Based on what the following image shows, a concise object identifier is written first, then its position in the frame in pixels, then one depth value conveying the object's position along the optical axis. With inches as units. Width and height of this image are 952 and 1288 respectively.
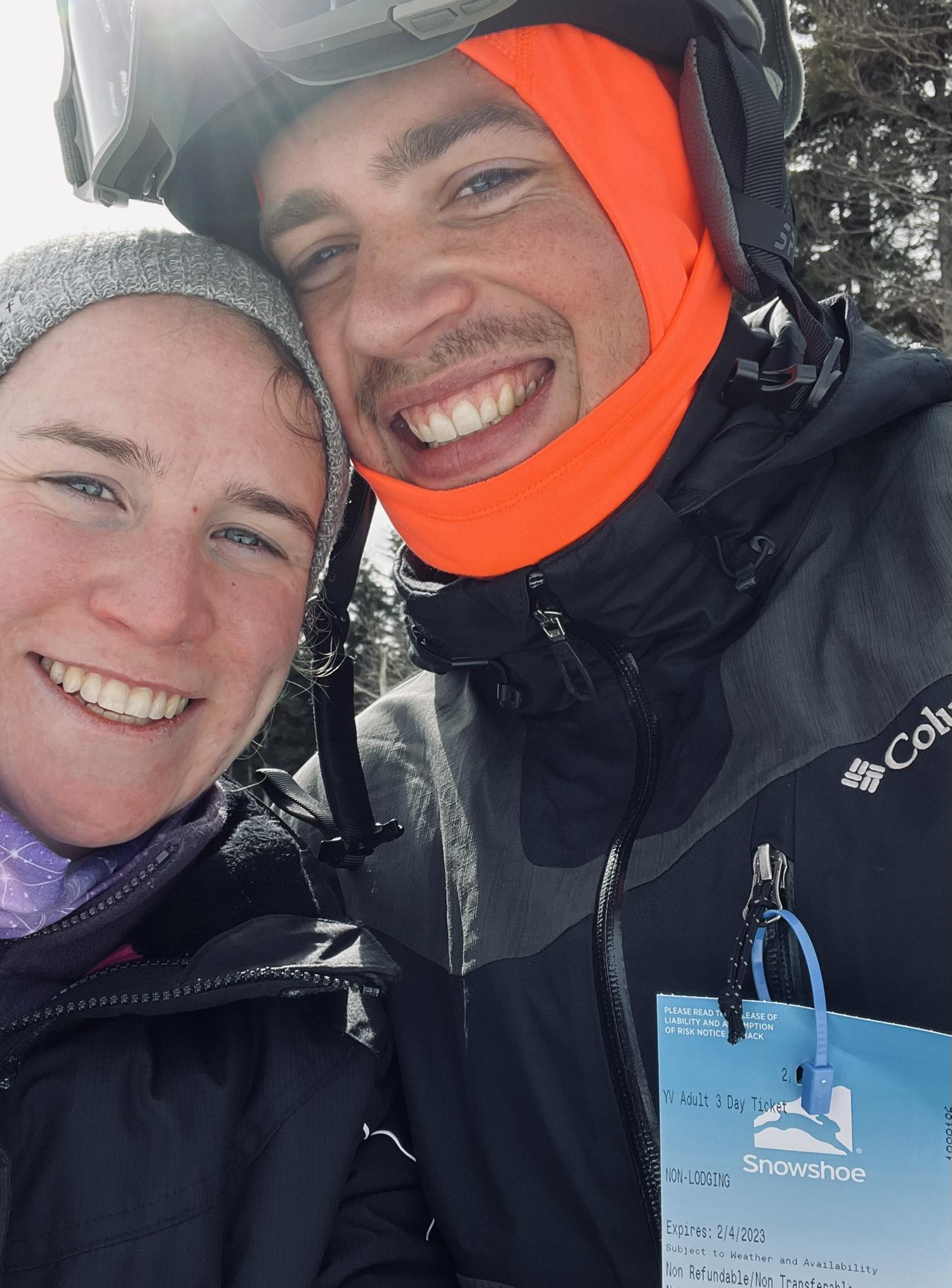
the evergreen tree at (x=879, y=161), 397.4
